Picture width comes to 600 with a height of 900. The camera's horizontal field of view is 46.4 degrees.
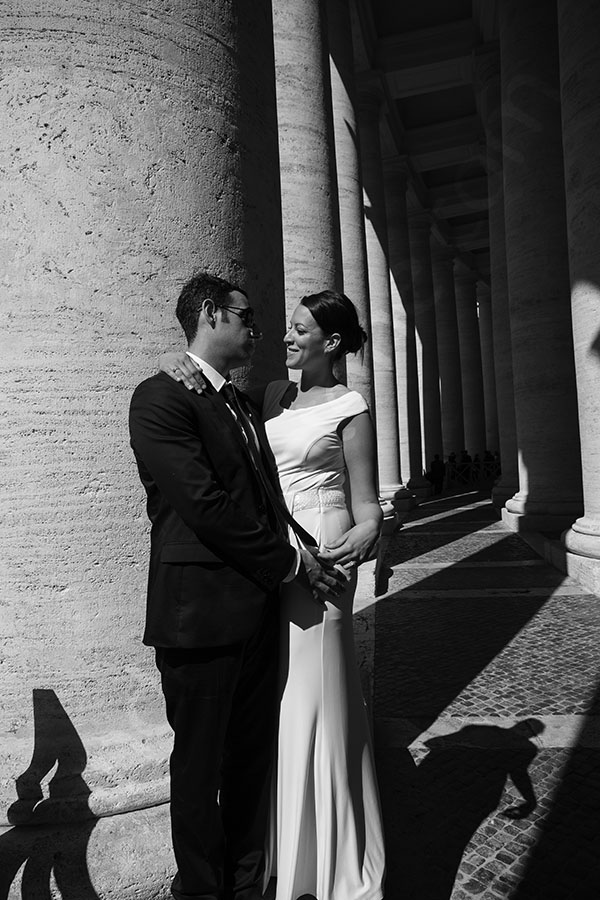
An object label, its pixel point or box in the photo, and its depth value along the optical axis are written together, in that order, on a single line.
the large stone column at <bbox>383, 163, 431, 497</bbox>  36.84
